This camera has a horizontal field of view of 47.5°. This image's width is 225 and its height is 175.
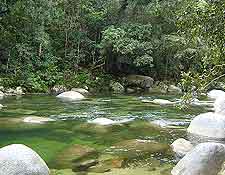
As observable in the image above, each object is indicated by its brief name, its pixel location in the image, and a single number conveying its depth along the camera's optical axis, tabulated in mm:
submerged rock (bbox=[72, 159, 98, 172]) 5141
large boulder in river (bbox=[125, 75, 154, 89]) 18920
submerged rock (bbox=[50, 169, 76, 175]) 4948
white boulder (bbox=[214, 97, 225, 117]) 8951
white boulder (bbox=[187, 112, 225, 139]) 7340
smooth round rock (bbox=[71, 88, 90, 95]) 16096
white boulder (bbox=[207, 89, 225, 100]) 15941
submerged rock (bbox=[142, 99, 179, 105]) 12738
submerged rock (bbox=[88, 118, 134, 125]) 8484
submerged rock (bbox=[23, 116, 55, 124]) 8535
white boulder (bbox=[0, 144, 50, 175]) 4296
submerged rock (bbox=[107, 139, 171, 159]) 6096
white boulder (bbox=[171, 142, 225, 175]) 4744
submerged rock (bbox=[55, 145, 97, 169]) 5440
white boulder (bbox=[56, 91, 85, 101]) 13741
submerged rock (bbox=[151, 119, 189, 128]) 8634
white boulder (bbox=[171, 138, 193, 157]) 6162
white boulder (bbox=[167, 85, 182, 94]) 18302
